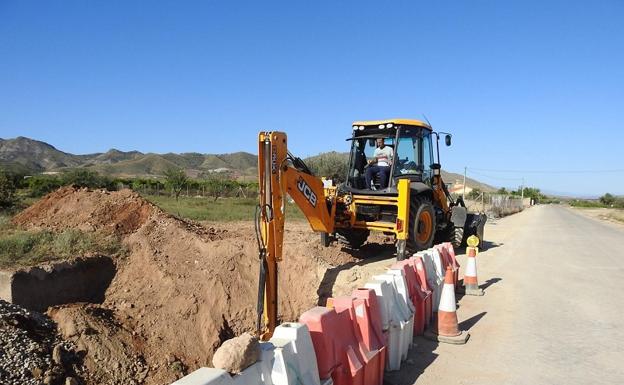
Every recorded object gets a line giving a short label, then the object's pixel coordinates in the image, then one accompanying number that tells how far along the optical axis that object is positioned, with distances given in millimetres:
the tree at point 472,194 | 70294
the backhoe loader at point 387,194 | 9727
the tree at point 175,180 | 41984
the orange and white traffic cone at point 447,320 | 5887
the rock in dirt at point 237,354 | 2570
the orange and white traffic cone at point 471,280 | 8578
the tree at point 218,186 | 43156
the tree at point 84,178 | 38369
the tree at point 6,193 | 17591
